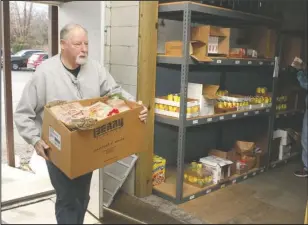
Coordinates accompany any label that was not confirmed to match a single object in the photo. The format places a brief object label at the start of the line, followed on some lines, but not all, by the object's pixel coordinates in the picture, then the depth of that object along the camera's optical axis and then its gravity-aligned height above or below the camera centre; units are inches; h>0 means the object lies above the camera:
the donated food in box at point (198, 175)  106.2 -37.3
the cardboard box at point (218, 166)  108.4 -34.9
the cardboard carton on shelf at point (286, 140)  135.2 -33.3
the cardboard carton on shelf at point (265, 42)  120.4 +4.5
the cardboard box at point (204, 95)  99.4 -12.0
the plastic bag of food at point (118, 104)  61.5 -9.4
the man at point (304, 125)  116.6 -23.1
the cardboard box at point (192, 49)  92.9 +0.9
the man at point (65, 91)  60.1 -7.6
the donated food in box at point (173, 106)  95.3 -14.7
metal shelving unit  90.7 -2.7
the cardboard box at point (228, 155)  117.6 -33.8
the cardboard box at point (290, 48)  138.9 +3.1
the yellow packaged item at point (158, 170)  104.3 -35.2
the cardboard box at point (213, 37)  94.3 +4.4
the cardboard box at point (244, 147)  121.0 -31.9
